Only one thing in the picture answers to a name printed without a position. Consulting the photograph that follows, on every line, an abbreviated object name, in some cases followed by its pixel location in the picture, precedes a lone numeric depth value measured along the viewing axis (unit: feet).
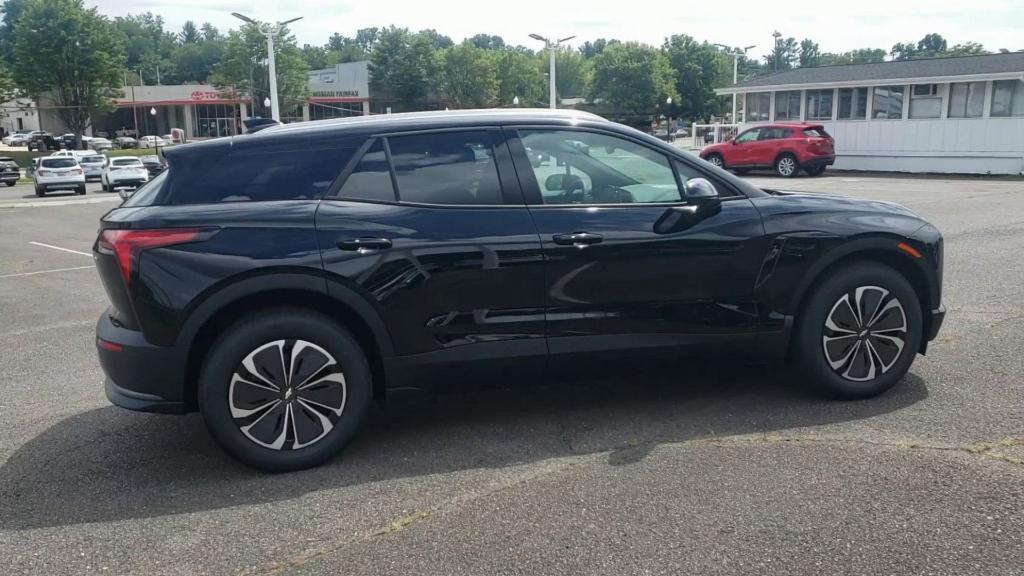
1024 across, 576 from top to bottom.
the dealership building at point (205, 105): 257.55
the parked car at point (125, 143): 240.94
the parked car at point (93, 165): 121.39
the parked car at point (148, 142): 231.36
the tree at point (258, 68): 216.04
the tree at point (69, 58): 202.28
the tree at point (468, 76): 258.57
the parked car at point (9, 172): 121.60
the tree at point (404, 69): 257.55
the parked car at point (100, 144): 225.76
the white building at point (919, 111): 85.05
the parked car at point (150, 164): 109.55
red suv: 85.71
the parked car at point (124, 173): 99.91
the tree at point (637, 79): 247.70
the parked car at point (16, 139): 271.43
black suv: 13.12
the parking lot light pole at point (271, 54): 110.73
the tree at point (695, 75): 265.75
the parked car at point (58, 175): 95.45
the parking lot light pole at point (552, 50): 128.47
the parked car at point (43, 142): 219.61
